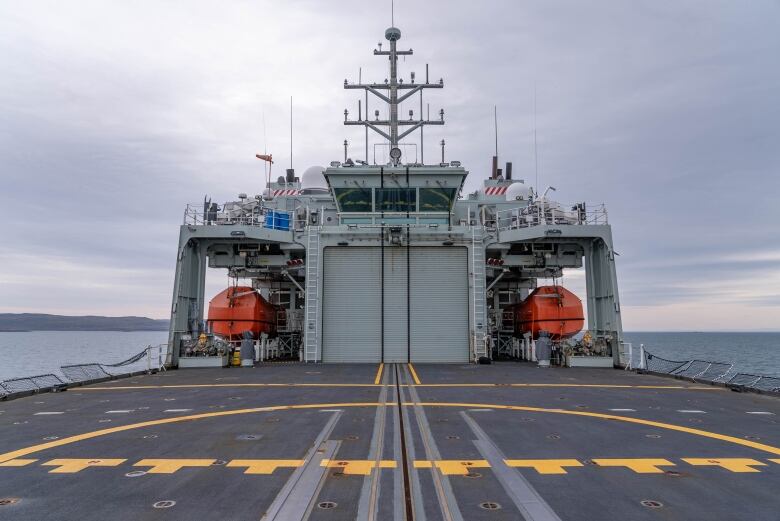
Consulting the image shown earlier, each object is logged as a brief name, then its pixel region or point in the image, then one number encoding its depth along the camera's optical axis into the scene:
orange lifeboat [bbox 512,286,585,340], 23.81
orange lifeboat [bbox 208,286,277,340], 24.45
